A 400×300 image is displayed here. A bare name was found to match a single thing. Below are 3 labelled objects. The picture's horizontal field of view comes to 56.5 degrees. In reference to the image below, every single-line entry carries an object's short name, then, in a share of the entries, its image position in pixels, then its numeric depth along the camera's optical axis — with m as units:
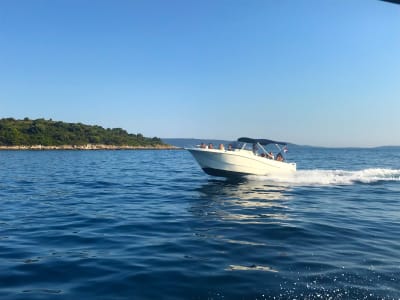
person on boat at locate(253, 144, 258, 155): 27.88
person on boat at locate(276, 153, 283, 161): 30.11
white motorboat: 26.38
